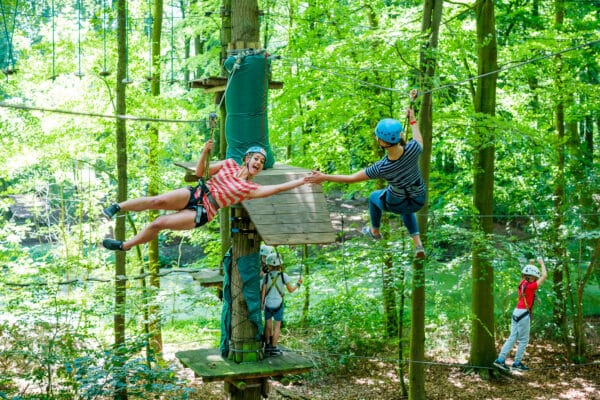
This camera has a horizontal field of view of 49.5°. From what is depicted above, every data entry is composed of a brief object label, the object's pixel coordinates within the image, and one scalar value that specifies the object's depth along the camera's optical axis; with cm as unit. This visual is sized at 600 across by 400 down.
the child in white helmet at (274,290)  697
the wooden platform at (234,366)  585
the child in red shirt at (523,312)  751
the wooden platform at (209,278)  725
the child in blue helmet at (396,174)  505
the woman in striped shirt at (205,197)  493
